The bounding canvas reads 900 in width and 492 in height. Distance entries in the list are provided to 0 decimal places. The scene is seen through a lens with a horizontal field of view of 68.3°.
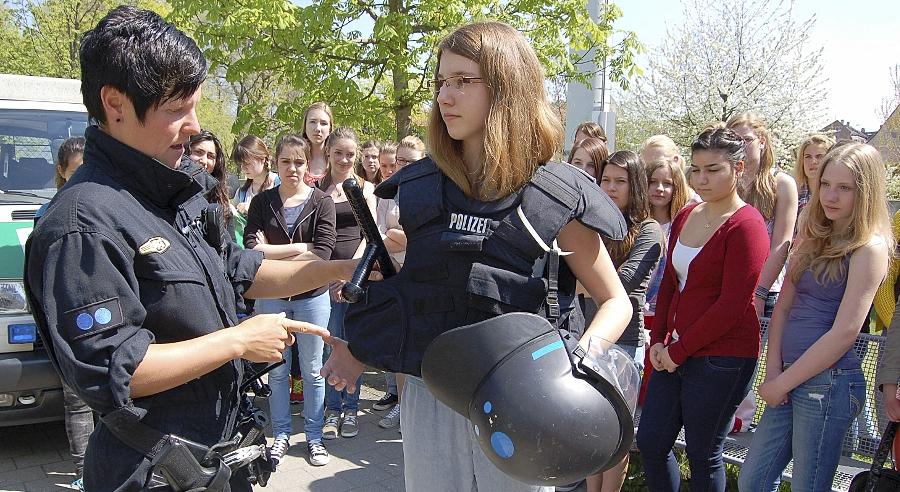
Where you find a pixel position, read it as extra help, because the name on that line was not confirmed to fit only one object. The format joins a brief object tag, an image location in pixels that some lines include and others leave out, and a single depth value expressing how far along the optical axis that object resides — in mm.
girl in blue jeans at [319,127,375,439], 5352
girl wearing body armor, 1907
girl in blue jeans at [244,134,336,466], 4867
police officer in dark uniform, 1543
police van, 4230
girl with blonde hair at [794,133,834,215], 5047
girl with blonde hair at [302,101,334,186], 5980
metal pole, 10031
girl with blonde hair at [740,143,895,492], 2947
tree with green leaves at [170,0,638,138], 8375
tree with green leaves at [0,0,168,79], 17125
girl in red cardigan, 3115
